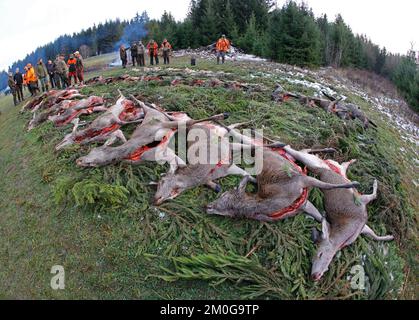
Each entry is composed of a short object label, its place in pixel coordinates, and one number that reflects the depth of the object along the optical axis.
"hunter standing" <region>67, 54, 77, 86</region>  15.16
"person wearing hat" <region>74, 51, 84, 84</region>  15.67
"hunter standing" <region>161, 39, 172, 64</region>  20.00
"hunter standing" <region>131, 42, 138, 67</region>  20.20
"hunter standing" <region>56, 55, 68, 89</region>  15.27
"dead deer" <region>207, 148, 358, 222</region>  5.01
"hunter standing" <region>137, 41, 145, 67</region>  20.06
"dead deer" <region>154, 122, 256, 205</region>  5.52
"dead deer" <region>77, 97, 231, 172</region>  6.06
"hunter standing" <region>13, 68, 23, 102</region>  16.20
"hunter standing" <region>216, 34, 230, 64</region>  18.30
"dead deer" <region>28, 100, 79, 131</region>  9.63
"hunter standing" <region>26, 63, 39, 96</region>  15.94
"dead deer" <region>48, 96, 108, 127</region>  8.91
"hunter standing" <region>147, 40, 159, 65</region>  20.31
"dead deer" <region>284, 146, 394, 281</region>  4.59
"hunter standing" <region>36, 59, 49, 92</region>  16.27
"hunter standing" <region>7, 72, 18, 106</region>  16.41
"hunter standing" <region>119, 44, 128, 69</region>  20.14
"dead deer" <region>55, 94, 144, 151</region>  7.28
